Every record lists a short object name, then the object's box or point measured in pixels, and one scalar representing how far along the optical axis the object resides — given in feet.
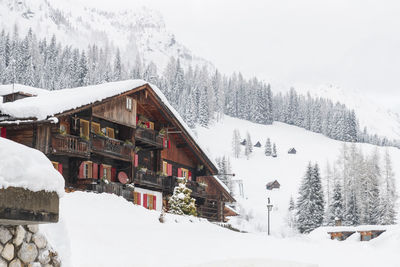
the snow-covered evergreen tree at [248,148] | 444.96
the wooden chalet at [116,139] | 89.20
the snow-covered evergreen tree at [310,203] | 236.84
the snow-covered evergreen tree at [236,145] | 439.63
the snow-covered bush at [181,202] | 109.09
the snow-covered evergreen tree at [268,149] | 453.58
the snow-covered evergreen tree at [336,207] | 239.09
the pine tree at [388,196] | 237.04
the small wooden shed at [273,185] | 366.02
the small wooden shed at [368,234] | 179.63
